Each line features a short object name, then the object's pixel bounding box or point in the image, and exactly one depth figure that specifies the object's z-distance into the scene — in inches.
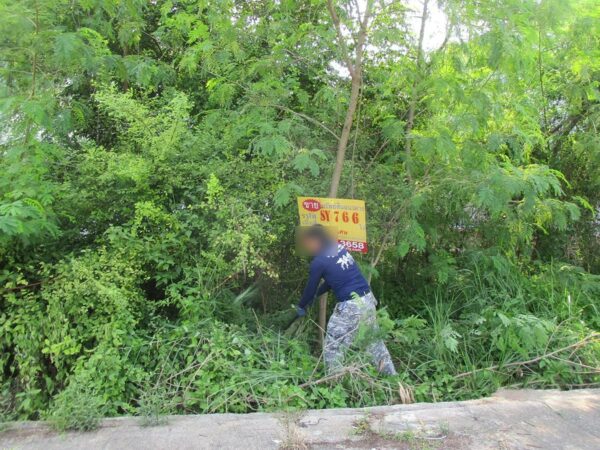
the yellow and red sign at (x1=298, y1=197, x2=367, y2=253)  188.7
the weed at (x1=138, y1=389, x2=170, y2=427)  147.2
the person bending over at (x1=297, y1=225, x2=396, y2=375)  181.3
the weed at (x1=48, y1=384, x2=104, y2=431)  143.0
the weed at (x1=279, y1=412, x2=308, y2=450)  134.8
